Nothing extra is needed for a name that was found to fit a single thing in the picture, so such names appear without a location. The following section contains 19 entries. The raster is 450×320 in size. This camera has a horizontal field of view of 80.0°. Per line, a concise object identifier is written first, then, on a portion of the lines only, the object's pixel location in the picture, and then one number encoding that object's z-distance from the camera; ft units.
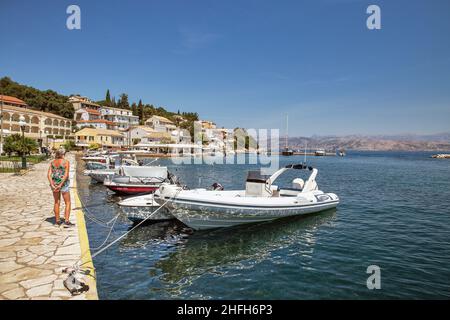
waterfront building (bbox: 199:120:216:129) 491.18
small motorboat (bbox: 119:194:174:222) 38.88
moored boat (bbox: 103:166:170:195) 60.80
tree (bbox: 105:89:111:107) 380.37
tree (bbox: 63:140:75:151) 204.40
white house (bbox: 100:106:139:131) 322.14
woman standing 28.60
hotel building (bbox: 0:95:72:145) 200.95
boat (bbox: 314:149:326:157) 444.88
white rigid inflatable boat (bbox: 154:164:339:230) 34.27
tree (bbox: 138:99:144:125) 383.30
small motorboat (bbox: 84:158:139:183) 77.80
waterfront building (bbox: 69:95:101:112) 311.17
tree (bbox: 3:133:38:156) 97.87
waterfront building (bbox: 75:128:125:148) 229.25
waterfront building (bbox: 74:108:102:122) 294.87
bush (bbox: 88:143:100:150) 212.13
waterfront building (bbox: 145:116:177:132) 341.41
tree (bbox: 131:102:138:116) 380.33
